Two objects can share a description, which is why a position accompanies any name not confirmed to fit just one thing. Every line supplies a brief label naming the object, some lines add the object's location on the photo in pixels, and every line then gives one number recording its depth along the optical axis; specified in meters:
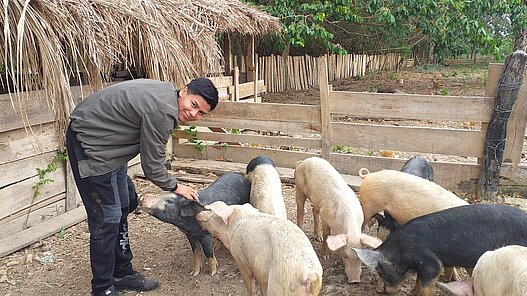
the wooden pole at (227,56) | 10.80
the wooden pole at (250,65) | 11.46
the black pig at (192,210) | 3.79
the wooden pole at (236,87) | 10.51
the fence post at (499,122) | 5.24
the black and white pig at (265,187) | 4.07
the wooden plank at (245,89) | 10.90
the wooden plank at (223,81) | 9.58
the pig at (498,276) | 2.39
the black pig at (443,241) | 3.13
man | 3.02
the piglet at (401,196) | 3.78
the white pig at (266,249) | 2.73
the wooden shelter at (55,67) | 4.21
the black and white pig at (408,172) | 4.10
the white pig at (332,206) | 3.70
